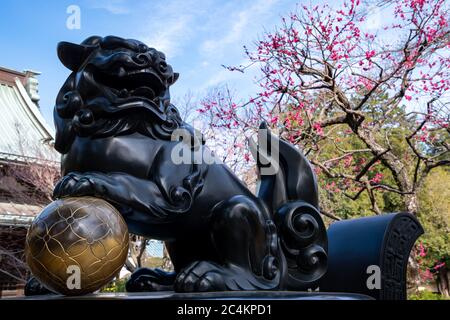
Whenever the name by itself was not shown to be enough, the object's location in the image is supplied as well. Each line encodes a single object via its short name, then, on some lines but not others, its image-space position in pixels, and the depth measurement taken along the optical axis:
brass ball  1.65
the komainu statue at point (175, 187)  1.94
